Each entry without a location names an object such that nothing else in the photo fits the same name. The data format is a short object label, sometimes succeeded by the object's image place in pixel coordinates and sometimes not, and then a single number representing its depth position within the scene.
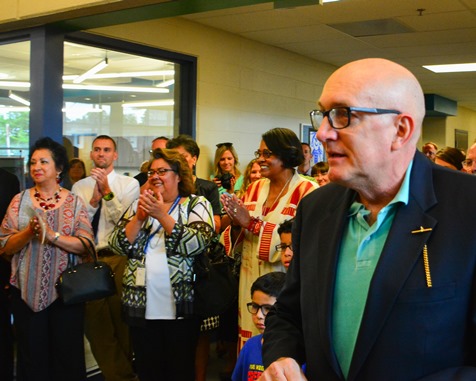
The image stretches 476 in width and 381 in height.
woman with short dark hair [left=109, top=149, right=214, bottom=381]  3.33
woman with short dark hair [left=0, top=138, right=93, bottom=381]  3.53
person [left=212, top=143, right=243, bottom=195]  5.75
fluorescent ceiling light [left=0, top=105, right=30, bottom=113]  4.48
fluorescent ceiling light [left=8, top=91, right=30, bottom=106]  4.38
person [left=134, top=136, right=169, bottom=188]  4.76
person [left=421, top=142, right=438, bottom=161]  7.03
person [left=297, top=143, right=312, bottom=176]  6.52
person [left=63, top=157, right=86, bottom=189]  5.06
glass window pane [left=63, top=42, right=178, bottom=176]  5.07
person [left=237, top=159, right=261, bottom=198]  5.07
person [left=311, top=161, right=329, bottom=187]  5.23
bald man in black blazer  1.15
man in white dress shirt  4.08
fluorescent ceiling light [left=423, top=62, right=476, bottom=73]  8.50
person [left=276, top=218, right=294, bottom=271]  3.16
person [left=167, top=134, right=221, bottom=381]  3.76
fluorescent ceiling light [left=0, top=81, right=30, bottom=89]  4.41
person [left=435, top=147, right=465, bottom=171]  4.58
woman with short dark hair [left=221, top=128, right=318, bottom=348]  3.33
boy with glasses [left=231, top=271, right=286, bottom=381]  2.68
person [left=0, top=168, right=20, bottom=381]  3.81
